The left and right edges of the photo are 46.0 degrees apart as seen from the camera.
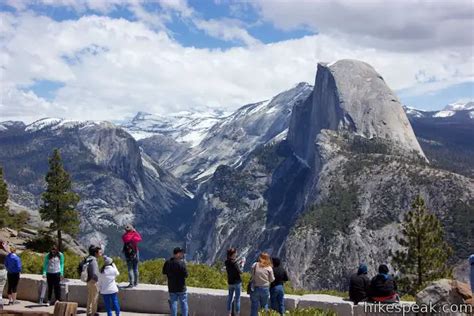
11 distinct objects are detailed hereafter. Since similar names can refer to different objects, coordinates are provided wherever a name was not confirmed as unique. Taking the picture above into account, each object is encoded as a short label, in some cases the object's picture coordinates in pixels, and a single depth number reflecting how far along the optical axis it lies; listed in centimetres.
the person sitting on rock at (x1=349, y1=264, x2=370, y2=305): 1507
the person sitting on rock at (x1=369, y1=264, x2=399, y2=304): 1458
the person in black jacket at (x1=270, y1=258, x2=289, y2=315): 1595
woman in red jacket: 1730
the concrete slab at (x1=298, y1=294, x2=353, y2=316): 1490
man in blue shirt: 1753
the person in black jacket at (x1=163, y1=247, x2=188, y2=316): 1541
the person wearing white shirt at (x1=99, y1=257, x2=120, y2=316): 1580
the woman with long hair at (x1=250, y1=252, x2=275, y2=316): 1564
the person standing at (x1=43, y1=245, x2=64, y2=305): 1745
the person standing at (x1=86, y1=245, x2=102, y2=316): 1609
